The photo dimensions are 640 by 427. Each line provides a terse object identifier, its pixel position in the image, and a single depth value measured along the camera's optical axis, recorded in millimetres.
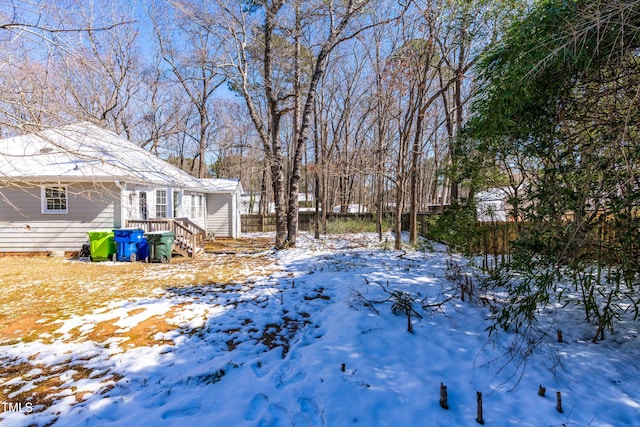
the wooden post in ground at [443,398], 2362
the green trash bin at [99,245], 8352
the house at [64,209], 8852
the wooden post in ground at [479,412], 2191
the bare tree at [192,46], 9305
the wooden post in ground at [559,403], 2304
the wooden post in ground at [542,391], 2486
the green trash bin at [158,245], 8484
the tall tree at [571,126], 2514
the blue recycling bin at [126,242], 8461
